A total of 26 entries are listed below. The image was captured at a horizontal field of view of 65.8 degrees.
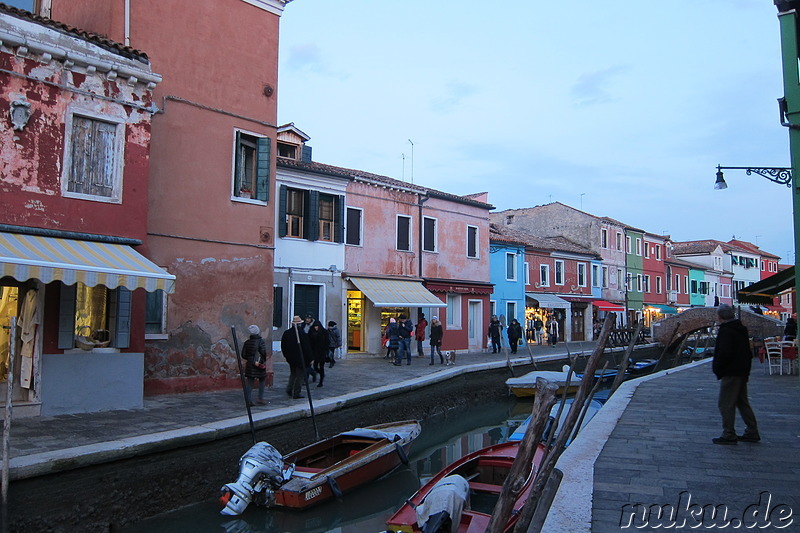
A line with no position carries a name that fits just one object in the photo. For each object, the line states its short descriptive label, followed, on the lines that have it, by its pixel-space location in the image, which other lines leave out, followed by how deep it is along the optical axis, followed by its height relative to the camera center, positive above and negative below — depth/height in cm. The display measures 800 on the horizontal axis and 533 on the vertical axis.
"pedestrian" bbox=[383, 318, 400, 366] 2011 -66
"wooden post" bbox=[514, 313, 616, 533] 397 -83
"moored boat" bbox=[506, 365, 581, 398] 1861 -196
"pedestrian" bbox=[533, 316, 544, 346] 3356 -55
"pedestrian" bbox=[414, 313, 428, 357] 2225 -45
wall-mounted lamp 1168 +279
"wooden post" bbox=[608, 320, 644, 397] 715 -50
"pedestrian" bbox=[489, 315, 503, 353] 2620 -54
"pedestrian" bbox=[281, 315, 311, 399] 1179 -66
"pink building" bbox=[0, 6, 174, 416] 937 +170
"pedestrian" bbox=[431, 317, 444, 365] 2073 -50
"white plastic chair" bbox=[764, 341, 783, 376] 1541 -91
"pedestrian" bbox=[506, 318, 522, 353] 2658 -62
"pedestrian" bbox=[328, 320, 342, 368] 1767 -61
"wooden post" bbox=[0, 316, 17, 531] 641 -152
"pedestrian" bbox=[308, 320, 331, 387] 1361 -57
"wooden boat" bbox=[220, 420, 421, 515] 812 -219
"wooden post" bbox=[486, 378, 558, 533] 366 -83
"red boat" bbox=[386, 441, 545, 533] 630 -203
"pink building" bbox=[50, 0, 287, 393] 1245 +314
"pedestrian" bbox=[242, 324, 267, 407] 1145 -87
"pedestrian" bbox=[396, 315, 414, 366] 1995 -62
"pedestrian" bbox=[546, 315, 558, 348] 3350 -70
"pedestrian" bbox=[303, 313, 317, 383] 1300 -105
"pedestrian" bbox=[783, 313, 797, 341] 1741 -26
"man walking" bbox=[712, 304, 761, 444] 660 -58
